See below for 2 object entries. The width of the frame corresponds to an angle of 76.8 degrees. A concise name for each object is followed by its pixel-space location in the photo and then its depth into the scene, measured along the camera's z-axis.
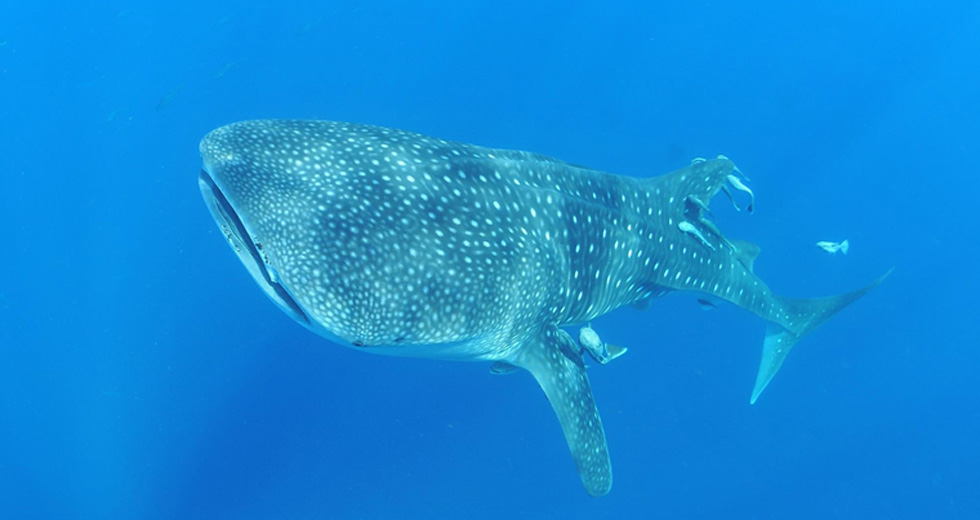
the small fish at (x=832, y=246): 9.23
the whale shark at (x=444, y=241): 3.37
